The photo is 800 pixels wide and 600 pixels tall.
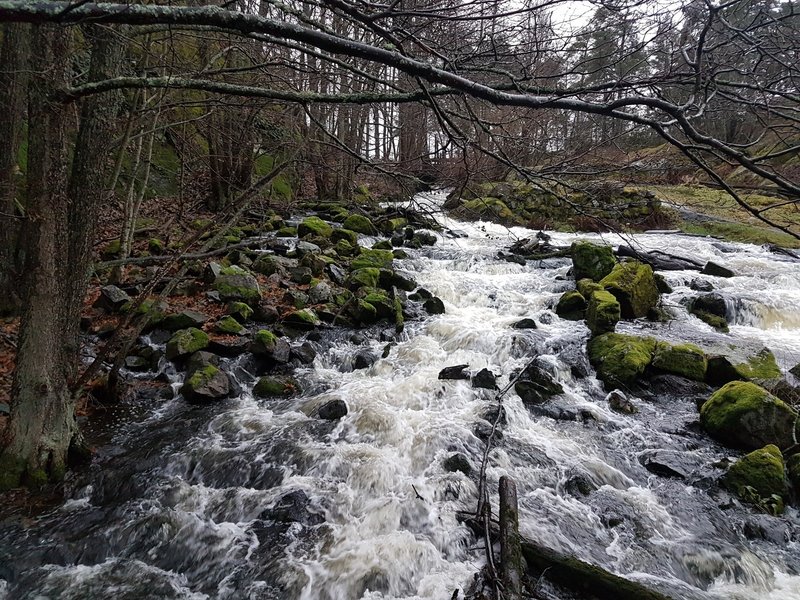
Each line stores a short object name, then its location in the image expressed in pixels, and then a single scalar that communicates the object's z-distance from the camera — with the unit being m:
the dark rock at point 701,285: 10.69
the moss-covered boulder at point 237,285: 8.66
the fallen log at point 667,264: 12.32
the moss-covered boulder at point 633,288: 9.47
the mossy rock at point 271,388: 6.58
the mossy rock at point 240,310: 8.07
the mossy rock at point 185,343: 6.79
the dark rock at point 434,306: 9.73
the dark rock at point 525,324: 8.90
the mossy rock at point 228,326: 7.56
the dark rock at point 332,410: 6.07
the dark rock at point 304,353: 7.52
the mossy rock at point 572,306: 9.47
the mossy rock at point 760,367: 6.78
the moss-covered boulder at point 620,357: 7.14
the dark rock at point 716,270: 11.49
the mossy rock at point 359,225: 15.55
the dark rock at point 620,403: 6.56
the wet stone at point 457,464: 5.13
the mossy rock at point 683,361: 7.13
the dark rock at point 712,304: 9.53
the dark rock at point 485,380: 6.92
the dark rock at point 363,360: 7.56
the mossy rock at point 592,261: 10.95
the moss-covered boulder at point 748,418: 5.31
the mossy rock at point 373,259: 11.28
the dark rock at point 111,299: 7.65
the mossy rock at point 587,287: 9.83
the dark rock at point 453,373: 7.16
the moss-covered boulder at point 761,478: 4.65
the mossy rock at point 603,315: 8.26
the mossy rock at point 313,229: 13.52
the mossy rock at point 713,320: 9.07
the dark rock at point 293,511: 4.38
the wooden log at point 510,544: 3.06
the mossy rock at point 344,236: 13.50
